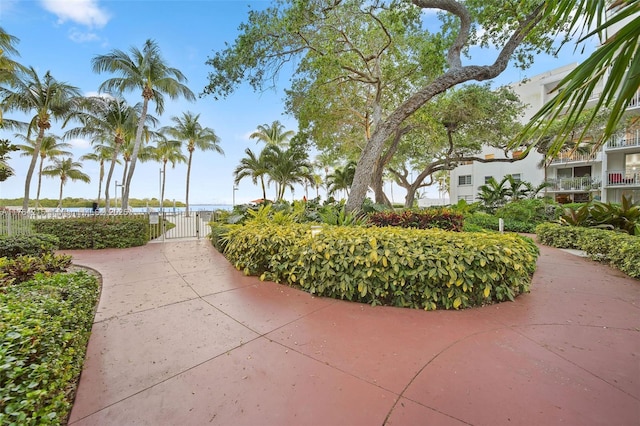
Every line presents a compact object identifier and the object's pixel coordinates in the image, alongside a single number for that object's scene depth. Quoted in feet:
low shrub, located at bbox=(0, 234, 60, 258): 15.66
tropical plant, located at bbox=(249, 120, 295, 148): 78.02
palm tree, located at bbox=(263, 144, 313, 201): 46.26
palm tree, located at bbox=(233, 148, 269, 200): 50.11
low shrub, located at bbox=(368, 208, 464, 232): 22.82
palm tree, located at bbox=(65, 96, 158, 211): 53.62
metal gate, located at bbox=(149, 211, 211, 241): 33.14
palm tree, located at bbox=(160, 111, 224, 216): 79.61
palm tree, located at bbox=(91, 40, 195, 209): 45.09
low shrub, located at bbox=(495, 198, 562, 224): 39.81
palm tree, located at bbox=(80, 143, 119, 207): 86.17
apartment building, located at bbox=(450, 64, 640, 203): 53.83
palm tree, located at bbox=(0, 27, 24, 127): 29.68
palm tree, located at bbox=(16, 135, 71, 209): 78.12
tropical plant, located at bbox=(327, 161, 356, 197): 62.08
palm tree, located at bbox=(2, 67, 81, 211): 44.04
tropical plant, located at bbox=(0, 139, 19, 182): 25.03
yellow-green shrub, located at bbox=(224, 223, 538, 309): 11.34
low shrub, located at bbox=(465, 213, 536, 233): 37.40
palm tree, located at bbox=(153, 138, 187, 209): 88.28
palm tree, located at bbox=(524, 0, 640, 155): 3.69
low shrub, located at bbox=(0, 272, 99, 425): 4.61
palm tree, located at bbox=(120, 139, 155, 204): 76.38
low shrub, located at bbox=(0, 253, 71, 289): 11.37
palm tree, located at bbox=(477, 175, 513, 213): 50.24
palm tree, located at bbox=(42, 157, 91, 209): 96.78
